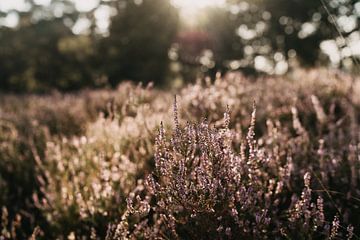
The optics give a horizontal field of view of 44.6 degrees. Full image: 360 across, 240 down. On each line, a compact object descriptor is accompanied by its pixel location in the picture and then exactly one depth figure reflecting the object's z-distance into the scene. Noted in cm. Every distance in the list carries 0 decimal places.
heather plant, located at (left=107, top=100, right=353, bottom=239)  194
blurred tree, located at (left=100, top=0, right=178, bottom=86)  2314
